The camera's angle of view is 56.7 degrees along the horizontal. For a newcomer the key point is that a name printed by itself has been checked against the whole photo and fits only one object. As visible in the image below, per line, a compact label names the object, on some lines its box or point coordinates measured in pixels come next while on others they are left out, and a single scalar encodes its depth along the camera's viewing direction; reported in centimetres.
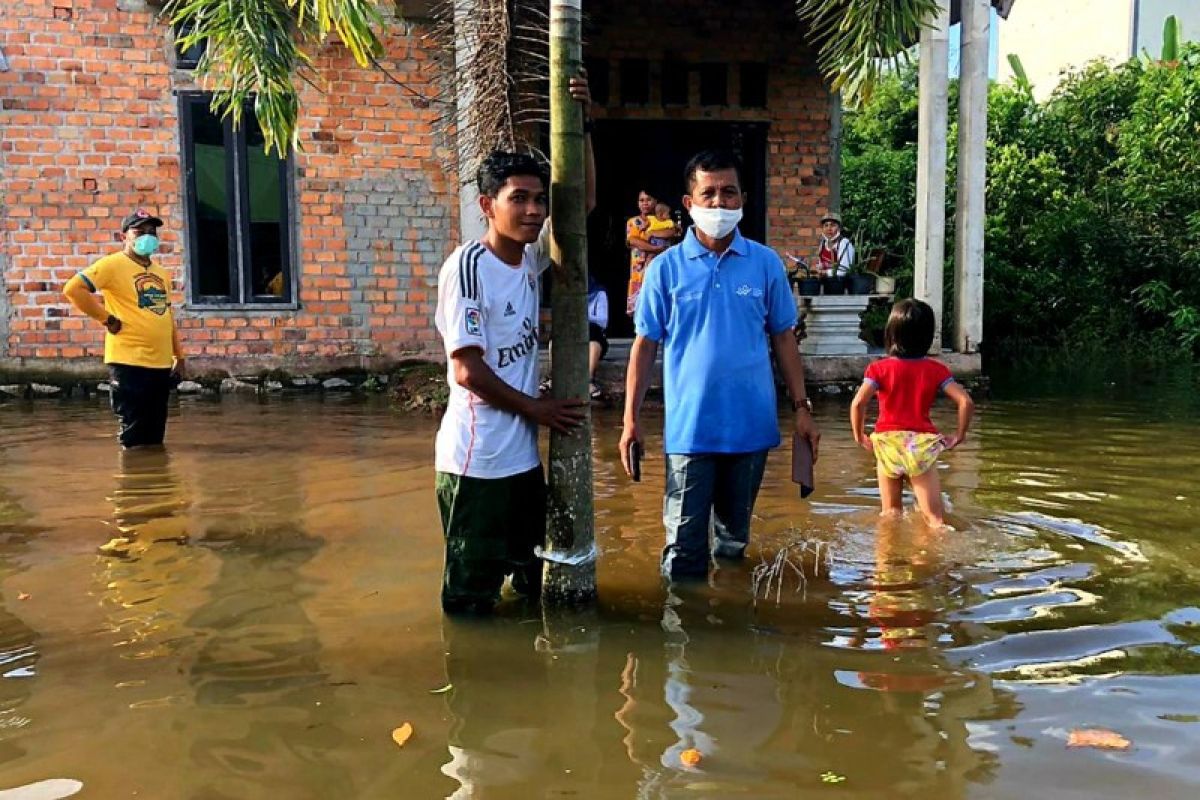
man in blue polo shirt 440
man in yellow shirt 778
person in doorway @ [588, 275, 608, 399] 884
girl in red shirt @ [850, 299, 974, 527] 514
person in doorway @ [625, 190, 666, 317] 1059
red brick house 1073
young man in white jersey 381
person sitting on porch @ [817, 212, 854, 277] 1147
